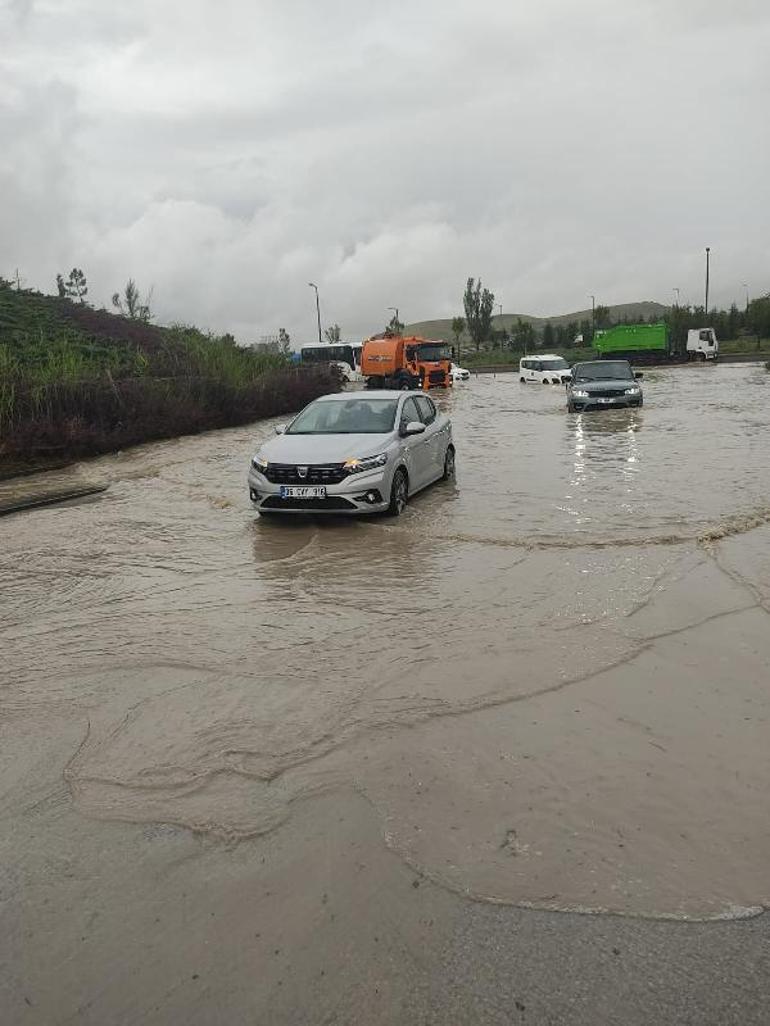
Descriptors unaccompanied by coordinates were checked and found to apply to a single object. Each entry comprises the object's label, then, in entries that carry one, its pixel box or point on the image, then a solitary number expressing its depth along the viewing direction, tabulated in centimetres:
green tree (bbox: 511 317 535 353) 8575
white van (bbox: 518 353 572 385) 4325
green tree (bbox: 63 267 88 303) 4272
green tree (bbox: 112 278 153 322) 3803
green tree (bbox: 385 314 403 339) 9209
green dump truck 5488
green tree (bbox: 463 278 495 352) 9738
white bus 5531
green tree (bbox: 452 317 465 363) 9562
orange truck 3922
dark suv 2394
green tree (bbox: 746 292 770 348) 6831
